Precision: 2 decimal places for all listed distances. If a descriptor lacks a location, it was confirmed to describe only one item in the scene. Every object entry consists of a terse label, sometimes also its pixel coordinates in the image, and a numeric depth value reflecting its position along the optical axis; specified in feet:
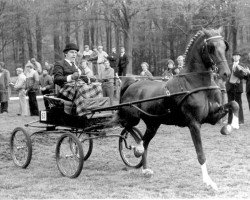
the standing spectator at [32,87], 54.75
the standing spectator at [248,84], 40.34
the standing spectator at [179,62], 37.80
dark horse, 19.60
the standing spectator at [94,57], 64.98
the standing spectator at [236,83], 40.11
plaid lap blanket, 23.52
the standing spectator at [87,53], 65.16
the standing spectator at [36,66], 67.67
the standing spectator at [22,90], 55.16
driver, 24.40
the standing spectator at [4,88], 59.26
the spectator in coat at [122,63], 70.61
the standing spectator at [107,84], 56.95
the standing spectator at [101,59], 63.36
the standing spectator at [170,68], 40.51
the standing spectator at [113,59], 68.54
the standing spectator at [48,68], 62.32
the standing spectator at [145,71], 45.93
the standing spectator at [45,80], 54.54
